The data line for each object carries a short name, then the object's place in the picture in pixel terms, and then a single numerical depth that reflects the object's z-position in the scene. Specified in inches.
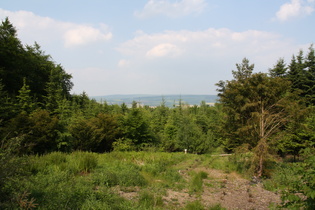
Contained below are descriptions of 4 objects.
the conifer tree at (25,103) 639.1
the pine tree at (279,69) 1013.7
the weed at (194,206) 197.5
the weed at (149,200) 191.2
